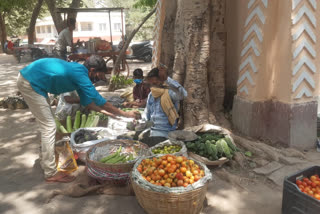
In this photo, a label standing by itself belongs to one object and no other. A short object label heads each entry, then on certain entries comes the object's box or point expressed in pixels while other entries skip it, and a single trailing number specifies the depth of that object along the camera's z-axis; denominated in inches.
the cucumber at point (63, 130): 185.2
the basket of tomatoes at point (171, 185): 103.5
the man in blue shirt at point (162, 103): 163.3
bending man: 135.4
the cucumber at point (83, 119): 194.5
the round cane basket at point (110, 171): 131.6
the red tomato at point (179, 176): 108.1
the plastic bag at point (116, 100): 226.2
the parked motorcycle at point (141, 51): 639.1
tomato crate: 97.3
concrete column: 158.7
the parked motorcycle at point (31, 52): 685.3
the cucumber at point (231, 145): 153.6
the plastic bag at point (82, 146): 155.5
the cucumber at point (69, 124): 191.6
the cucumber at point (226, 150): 149.2
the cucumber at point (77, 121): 192.5
